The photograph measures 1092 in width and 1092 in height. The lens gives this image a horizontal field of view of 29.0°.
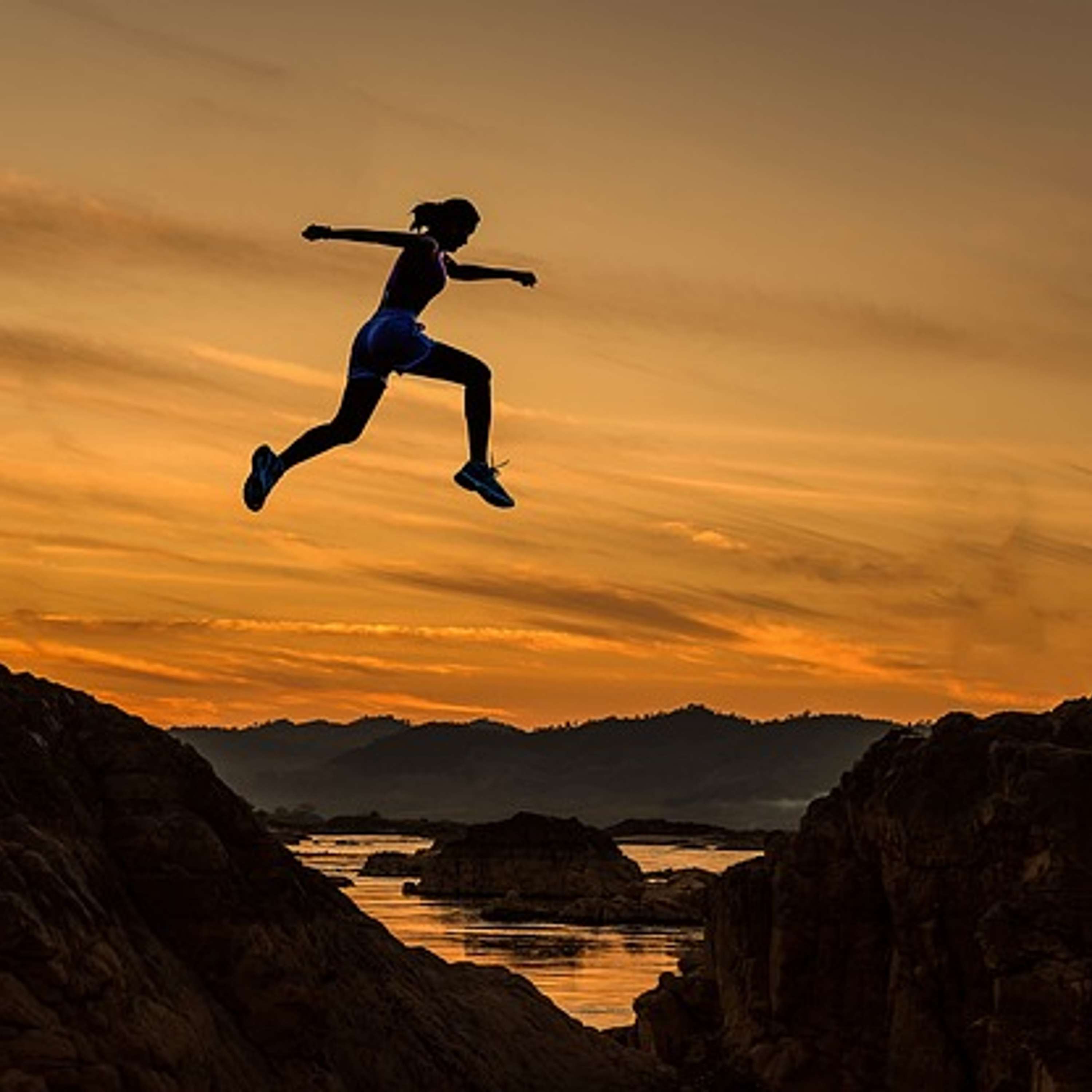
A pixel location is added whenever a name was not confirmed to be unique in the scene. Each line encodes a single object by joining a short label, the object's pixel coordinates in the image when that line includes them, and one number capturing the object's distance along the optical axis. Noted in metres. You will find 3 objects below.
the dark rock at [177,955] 29.08
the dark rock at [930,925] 32.59
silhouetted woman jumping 24.25
